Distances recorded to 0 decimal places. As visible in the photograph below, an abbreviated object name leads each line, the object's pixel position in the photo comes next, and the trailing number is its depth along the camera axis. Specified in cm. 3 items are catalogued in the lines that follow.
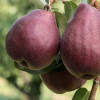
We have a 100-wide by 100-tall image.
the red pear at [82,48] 59
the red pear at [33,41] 60
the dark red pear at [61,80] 70
